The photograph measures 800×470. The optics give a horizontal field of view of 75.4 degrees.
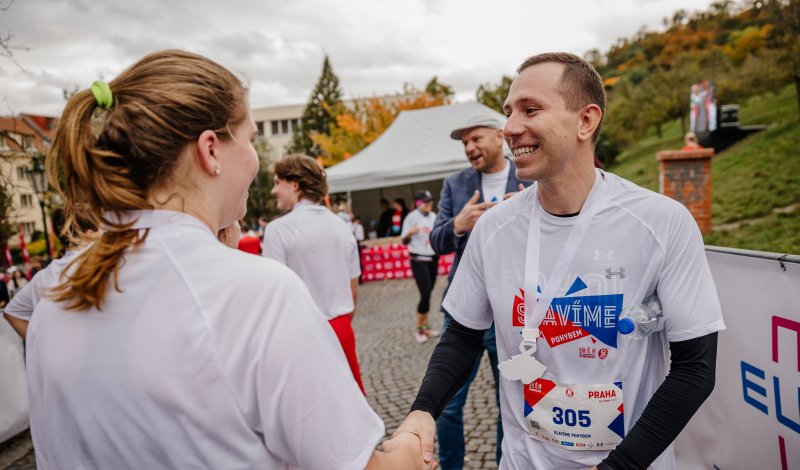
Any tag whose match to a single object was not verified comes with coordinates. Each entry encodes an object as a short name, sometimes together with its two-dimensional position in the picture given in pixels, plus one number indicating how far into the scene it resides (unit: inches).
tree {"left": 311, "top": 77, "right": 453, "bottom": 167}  1137.4
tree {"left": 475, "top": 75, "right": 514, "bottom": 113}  1297.2
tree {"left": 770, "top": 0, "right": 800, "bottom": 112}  406.8
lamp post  449.2
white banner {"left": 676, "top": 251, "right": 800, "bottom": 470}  77.8
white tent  464.1
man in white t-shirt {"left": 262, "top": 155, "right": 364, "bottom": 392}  149.5
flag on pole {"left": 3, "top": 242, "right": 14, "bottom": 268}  673.5
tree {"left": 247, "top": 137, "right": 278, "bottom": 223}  1696.6
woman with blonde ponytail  36.2
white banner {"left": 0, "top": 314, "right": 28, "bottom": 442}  183.0
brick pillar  311.7
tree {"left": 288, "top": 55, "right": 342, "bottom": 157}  2042.3
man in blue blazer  120.2
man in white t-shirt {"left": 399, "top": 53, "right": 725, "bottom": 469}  58.5
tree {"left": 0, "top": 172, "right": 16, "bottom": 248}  249.2
